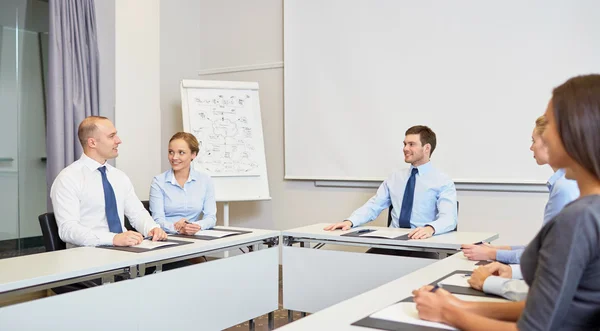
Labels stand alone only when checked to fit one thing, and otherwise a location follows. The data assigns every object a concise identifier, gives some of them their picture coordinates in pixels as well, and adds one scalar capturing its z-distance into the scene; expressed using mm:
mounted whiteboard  3902
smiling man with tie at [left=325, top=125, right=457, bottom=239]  3514
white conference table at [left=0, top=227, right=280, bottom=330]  1979
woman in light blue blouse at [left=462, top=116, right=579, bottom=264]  1881
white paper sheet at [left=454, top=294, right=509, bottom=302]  1547
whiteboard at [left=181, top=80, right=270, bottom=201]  4871
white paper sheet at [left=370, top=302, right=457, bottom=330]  1302
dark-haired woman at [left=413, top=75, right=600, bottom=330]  1005
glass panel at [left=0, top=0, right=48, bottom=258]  4379
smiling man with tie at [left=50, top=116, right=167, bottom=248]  2723
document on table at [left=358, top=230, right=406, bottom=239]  2939
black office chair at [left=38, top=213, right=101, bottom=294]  2807
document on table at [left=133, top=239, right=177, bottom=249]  2635
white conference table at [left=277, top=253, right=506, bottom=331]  1323
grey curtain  4176
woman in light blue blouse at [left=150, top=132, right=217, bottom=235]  3533
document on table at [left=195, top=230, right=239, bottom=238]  3057
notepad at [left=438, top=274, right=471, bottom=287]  1743
